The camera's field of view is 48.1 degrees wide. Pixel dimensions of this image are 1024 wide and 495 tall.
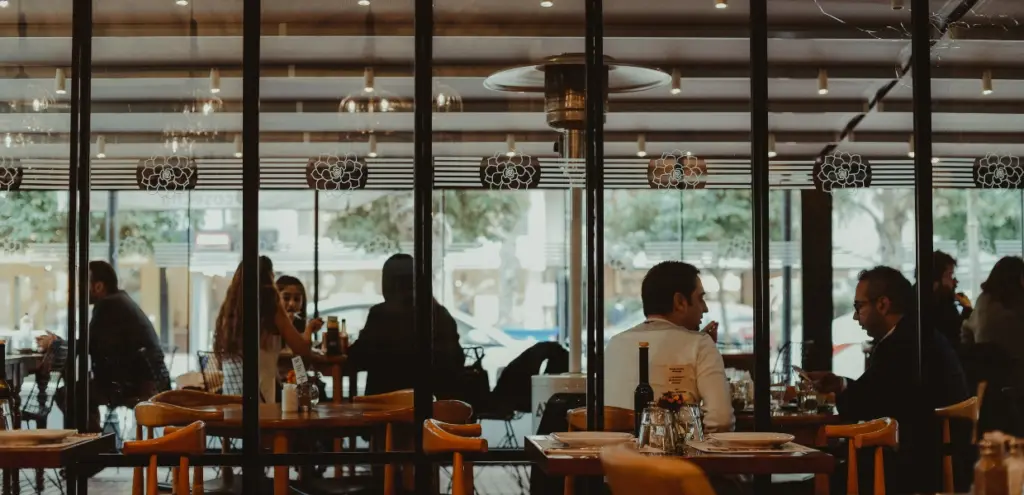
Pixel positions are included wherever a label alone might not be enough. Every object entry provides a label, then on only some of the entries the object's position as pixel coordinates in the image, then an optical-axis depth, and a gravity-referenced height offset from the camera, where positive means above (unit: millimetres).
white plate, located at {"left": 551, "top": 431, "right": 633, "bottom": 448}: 4102 -643
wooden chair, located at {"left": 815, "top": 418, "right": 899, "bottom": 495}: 4391 -690
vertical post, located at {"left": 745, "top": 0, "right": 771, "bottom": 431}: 5441 +229
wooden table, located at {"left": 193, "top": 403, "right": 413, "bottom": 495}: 5113 -716
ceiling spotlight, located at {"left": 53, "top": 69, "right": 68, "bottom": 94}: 5348 +841
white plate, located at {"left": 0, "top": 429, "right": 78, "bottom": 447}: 4047 -623
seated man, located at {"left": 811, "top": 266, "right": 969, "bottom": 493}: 5547 -601
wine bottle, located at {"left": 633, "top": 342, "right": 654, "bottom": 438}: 4191 -476
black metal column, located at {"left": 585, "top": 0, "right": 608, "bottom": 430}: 5375 +223
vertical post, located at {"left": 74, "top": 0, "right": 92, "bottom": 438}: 5316 +303
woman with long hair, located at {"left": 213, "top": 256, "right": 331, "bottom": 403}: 5320 -335
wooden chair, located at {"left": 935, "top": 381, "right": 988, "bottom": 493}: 5527 -771
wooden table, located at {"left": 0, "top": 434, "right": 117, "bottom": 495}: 3883 -664
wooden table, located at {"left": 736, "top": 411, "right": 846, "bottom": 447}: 5473 -783
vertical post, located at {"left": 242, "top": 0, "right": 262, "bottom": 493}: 5254 +125
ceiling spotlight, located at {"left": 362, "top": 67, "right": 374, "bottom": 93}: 5516 +875
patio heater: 5453 +736
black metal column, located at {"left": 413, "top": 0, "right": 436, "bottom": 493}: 5359 +158
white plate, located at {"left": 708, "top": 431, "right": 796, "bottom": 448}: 4047 -636
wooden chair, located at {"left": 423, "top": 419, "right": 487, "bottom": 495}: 4207 -684
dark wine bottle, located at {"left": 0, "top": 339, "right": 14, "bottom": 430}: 4555 -584
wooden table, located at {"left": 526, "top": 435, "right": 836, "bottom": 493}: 3783 -679
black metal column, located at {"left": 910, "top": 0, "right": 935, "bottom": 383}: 5629 +555
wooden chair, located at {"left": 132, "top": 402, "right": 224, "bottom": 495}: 4723 -650
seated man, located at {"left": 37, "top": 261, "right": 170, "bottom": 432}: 5348 -398
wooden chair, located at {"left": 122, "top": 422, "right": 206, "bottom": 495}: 4219 -680
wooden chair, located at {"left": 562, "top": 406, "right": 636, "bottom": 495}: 4812 -664
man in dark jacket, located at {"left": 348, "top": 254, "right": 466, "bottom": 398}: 5398 -369
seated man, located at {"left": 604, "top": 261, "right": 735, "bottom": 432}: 4609 -381
